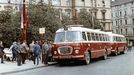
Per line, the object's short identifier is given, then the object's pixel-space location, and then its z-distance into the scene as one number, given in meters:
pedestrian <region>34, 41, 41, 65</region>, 16.42
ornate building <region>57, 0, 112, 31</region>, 54.95
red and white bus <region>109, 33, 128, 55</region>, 25.32
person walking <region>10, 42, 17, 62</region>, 16.80
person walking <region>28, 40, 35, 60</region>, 16.94
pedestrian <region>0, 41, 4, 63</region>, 17.05
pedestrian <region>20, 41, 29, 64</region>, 16.33
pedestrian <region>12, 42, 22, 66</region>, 15.94
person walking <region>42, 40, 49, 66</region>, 16.92
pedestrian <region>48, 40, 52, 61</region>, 17.03
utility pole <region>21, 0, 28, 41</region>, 17.33
